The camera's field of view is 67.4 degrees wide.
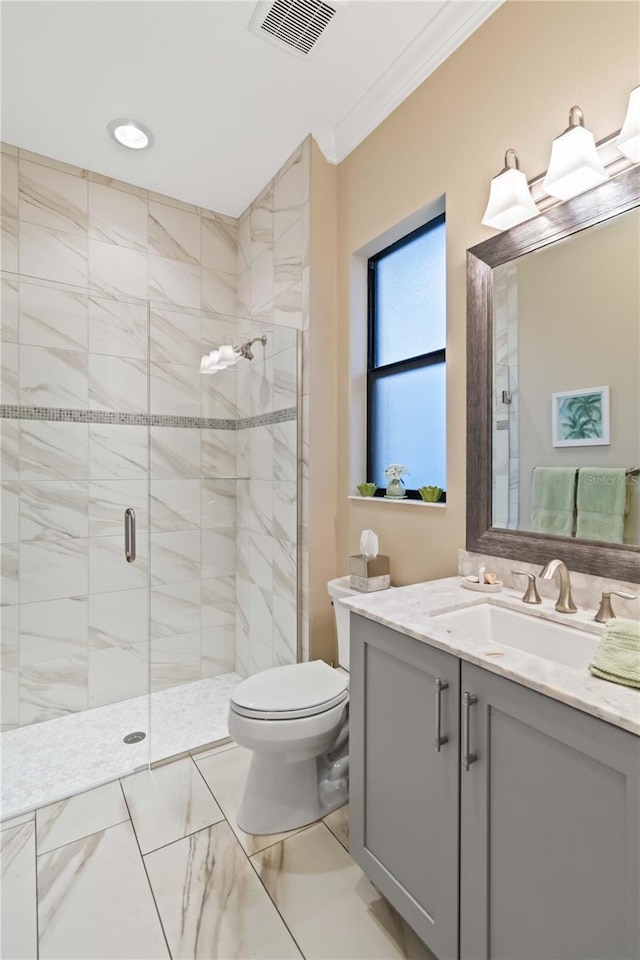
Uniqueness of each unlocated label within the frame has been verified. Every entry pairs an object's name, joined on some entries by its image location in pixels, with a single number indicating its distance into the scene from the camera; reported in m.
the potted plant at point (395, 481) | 2.01
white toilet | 1.57
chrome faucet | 1.24
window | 1.96
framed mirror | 1.21
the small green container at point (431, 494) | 1.84
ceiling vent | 1.61
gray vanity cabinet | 0.77
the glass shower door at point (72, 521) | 2.27
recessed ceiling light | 2.17
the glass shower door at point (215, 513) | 2.37
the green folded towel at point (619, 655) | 0.85
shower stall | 2.30
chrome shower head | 2.46
